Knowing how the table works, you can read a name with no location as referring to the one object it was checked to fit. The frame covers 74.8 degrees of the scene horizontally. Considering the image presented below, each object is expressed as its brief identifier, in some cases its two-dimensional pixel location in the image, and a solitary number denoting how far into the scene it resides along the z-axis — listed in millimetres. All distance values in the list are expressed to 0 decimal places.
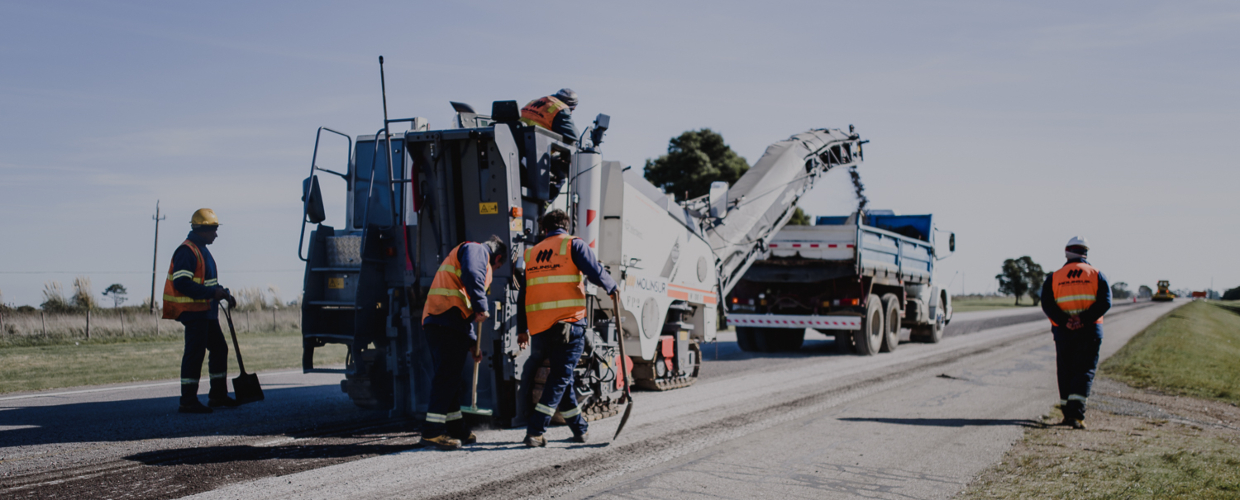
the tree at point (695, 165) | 27750
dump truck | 13969
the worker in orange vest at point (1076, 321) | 7312
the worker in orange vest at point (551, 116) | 7133
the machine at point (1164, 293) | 81375
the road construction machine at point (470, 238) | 6410
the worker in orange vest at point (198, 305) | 7145
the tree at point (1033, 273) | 66650
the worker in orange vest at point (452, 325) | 5641
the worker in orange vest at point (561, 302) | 5879
